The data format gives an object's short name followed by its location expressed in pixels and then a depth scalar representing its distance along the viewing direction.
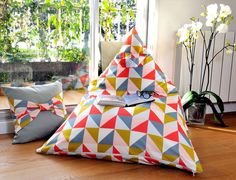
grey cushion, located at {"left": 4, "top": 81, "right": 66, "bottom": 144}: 1.49
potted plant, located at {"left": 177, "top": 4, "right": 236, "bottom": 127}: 1.74
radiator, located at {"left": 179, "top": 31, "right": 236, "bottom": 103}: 1.98
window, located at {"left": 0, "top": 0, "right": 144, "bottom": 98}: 1.73
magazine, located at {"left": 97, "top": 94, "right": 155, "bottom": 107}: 1.39
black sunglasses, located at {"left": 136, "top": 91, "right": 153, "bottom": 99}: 1.46
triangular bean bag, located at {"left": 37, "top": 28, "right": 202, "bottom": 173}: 1.22
